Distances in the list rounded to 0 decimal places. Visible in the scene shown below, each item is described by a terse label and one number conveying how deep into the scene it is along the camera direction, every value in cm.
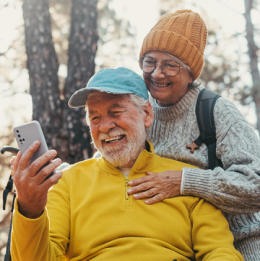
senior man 203
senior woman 225
